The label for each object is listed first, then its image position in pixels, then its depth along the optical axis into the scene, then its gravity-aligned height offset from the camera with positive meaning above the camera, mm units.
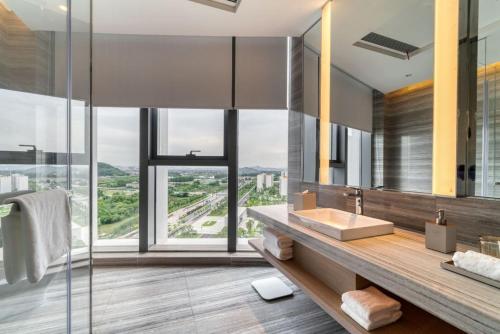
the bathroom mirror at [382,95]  1324 +454
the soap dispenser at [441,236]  1014 -289
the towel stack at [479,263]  733 -304
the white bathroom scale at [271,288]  2094 -1092
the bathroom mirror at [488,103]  1048 +284
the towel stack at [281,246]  1889 -623
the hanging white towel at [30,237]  1093 -338
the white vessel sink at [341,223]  1199 -324
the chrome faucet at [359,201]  1613 -226
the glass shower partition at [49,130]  1440 +226
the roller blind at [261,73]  2639 +1007
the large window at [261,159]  2811 +80
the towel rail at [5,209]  1070 -195
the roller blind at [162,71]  2566 +999
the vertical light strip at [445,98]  1186 +344
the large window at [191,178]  2803 -146
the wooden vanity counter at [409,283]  649 -367
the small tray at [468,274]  726 -340
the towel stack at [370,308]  1060 -632
